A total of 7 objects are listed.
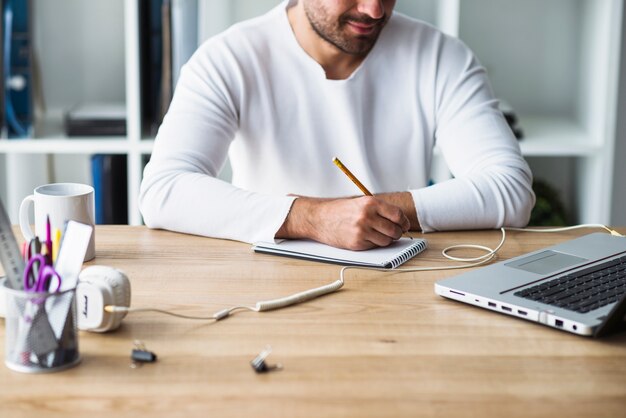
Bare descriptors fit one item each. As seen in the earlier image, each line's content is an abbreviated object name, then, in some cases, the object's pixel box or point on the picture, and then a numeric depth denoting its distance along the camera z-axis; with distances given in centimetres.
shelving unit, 258
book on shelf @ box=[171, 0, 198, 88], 251
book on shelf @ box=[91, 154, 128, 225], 261
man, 178
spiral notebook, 132
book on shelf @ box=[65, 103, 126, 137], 256
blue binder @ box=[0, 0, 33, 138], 247
